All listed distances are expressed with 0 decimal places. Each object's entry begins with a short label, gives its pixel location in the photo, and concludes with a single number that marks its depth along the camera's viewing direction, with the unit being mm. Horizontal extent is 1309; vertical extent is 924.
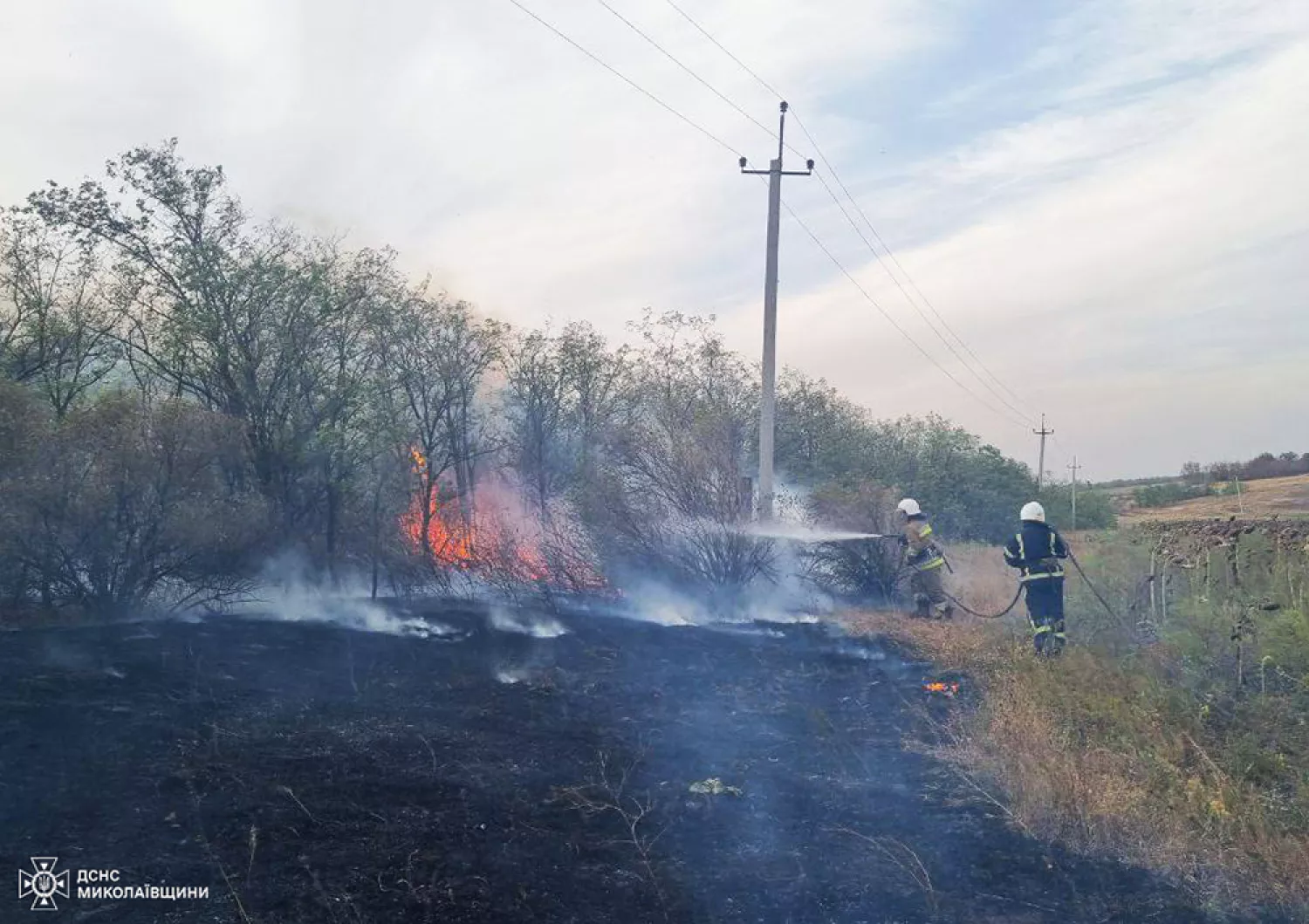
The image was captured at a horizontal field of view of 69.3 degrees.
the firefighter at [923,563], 13711
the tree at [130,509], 10617
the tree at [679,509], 14688
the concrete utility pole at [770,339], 16844
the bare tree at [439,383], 17578
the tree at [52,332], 13469
